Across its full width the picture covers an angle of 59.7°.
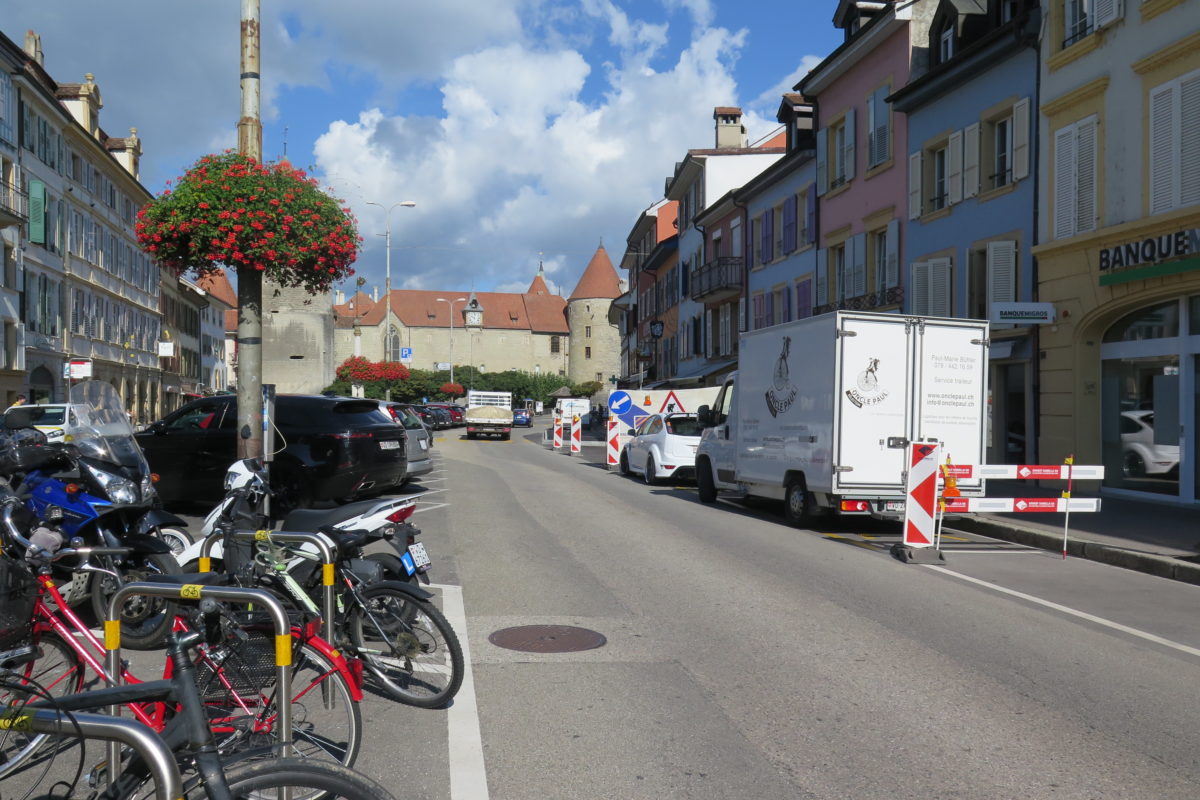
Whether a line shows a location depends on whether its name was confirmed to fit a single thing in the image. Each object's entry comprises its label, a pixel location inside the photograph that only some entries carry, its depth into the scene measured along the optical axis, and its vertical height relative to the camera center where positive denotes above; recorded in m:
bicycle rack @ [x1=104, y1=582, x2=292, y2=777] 3.24 -0.68
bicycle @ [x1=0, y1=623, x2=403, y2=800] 2.16 -0.79
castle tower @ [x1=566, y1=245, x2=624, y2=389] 124.69 +9.71
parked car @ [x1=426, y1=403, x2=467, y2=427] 68.06 -0.43
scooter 5.84 -0.67
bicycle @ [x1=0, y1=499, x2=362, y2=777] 4.01 -1.07
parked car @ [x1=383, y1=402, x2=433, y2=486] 18.28 -0.64
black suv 13.55 -0.60
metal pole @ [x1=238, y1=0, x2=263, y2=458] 11.38 +0.91
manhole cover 6.64 -1.51
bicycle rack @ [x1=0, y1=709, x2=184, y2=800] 2.13 -0.69
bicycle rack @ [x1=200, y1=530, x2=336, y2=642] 5.18 -0.77
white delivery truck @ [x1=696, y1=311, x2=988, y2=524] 12.84 +0.15
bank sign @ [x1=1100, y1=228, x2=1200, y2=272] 14.80 +2.49
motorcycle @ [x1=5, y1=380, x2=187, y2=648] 6.36 -0.64
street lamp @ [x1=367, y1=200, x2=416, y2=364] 63.88 +9.21
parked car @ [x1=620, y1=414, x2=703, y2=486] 21.31 -0.75
